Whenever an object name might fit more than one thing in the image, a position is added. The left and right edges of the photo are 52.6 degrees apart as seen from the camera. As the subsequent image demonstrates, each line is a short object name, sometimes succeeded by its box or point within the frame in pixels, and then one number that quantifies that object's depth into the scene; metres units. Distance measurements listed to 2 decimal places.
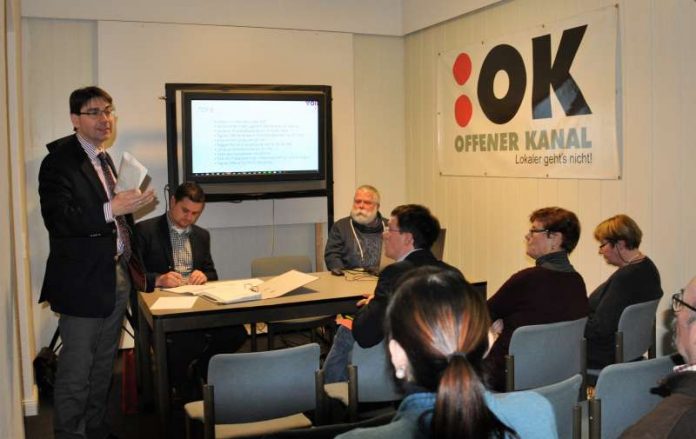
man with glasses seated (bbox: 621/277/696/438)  1.62
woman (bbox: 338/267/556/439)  1.29
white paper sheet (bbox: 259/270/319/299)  3.77
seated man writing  4.32
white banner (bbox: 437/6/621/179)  4.31
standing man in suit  3.28
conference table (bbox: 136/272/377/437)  3.38
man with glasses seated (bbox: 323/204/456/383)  3.35
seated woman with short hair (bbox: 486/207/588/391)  3.22
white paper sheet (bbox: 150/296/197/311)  3.47
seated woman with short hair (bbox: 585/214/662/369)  3.48
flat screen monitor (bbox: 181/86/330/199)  5.32
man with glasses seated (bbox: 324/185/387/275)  5.11
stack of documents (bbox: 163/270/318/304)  3.62
